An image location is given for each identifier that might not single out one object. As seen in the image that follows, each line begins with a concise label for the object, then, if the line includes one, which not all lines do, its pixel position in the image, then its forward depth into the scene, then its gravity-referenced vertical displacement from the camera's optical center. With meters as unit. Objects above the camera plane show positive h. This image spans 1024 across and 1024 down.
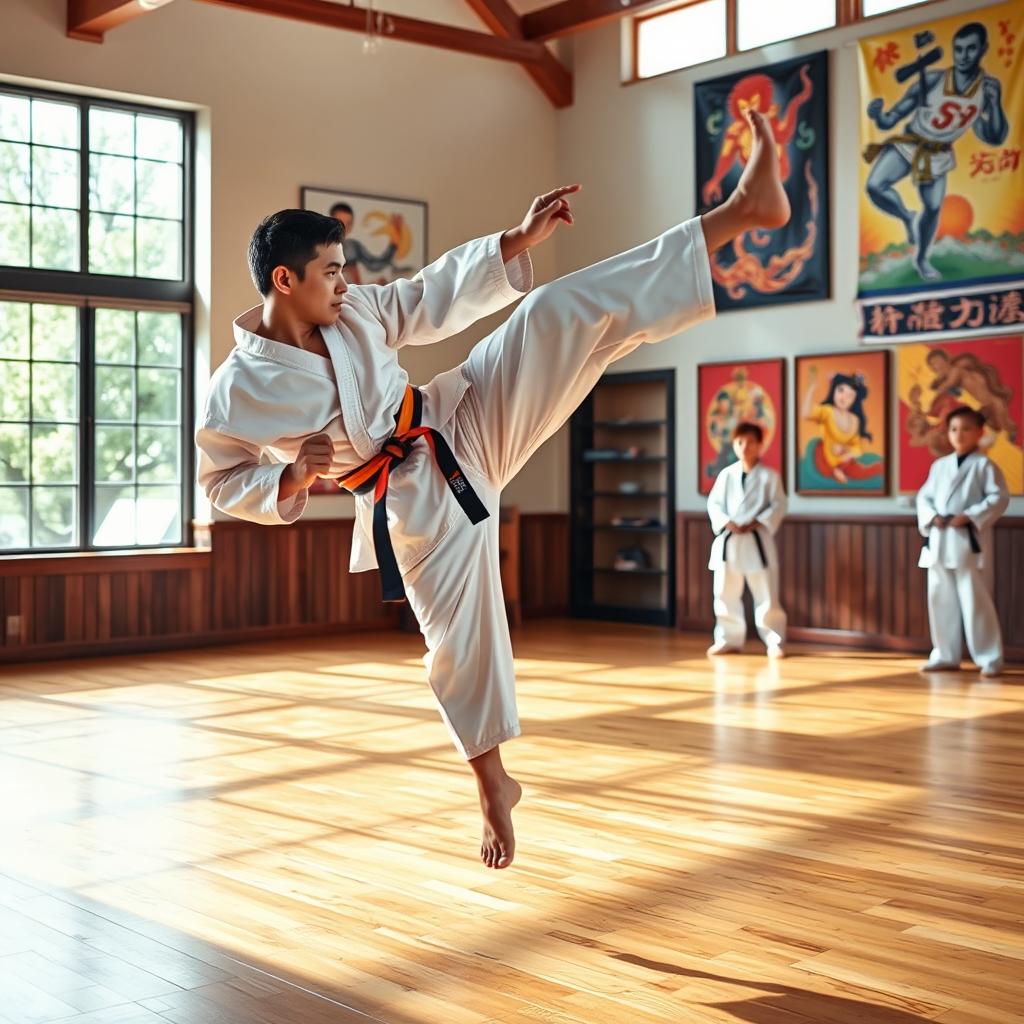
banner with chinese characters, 6.94 +1.84
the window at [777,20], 7.74 +2.96
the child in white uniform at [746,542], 7.24 -0.15
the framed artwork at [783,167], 7.75 +2.10
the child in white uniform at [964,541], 6.39 -0.13
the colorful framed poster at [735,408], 7.96 +0.66
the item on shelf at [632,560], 8.80 -0.30
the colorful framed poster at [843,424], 7.48 +0.53
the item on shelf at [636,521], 8.73 -0.04
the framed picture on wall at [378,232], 8.12 +1.78
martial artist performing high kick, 2.63 +0.23
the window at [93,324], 7.12 +1.07
